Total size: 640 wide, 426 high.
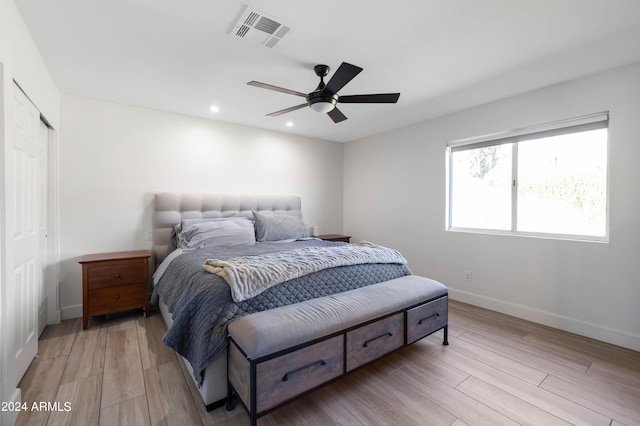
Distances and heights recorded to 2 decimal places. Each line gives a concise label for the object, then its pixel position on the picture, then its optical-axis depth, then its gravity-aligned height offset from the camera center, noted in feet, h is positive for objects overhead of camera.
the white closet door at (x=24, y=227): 5.38 -0.48
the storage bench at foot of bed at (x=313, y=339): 4.56 -2.52
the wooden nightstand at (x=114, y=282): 8.71 -2.50
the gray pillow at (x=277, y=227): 11.59 -0.80
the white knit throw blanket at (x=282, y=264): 5.59 -1.33
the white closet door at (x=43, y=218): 8.02 -0.36
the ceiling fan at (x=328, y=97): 6.80 +2.98
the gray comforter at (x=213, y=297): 5.19 -1.94
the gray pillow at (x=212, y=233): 9.92 -0.97
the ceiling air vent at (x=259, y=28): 5.64 +3.91
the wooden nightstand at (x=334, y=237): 14.55 -1.52
